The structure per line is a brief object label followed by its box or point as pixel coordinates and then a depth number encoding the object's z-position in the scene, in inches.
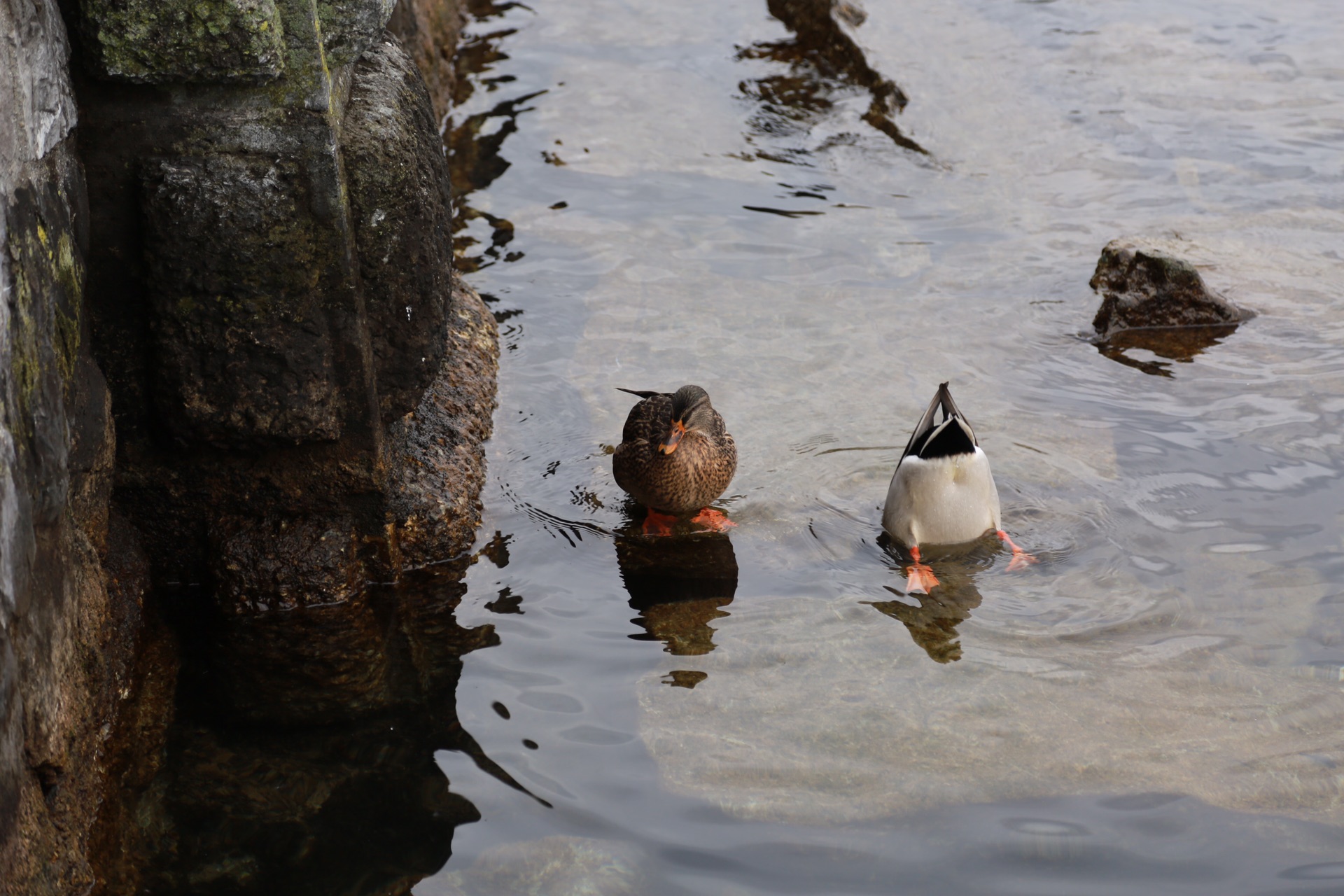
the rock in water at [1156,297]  582.9
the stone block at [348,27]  332.8
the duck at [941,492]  412.2
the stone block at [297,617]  345.4
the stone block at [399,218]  339.6
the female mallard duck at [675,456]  417.7
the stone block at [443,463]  398.9
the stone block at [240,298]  316.8
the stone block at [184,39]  293.7
